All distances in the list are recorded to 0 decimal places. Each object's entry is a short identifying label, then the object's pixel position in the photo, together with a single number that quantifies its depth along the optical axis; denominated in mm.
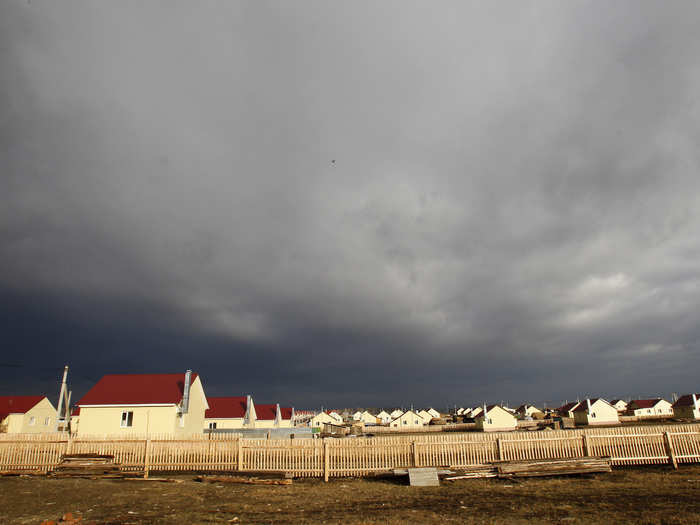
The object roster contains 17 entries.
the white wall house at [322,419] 110562
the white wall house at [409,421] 113500
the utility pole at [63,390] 51994
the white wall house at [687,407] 91938
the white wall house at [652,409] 119688
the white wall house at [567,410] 103781
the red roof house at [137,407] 38250
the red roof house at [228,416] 57938
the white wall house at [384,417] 150475
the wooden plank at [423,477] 20344
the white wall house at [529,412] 123875
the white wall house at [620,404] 133750
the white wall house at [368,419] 141925
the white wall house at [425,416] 116844
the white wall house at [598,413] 89812
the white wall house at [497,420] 82625
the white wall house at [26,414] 58781
